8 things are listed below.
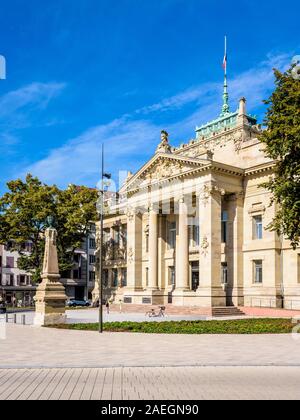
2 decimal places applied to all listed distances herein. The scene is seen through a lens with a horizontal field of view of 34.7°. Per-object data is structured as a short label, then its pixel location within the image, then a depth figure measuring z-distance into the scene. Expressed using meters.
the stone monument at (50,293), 31.27
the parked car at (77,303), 71.38
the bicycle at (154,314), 41.93
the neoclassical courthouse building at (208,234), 47.44
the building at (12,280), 77.85
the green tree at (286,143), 29.61
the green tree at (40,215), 59.59
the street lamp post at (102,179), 25.45
